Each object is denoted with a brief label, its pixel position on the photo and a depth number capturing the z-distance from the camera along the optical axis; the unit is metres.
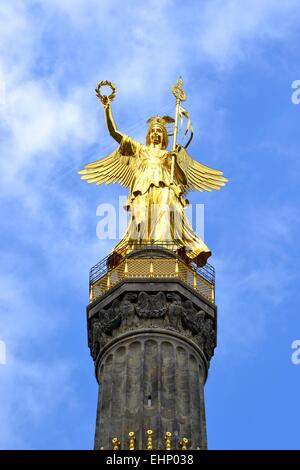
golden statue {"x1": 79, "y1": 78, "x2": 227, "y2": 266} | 51.06
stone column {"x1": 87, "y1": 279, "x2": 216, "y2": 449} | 44.16
